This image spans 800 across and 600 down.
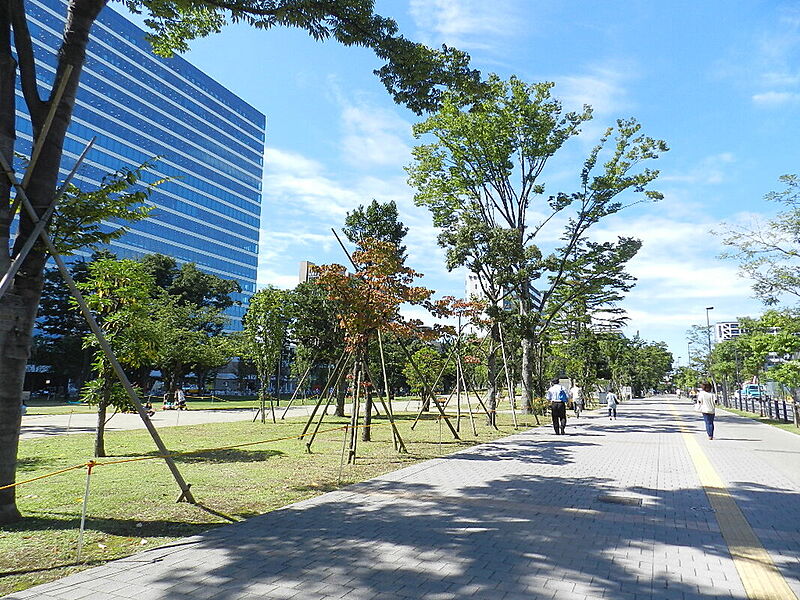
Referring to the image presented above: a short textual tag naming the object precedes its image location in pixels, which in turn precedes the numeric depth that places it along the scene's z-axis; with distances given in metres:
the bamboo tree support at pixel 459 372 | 17.37
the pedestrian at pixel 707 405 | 15.70
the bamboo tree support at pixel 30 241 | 5.14
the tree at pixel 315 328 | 24.64
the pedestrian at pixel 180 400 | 30.73
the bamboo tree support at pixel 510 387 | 19.08
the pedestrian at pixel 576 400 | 24.81
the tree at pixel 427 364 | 26.30
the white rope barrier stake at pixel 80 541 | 4.71
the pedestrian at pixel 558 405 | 17.02
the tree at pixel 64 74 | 5.80
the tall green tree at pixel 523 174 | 23.52
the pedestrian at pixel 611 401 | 24.70
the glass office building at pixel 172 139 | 64.38
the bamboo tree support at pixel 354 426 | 10.42
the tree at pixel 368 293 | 12.32
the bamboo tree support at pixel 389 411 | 11.78
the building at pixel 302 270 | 66.48
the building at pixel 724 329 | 103.20
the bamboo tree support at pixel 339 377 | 12.88
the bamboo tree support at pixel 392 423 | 11.73
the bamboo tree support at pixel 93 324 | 5.54
